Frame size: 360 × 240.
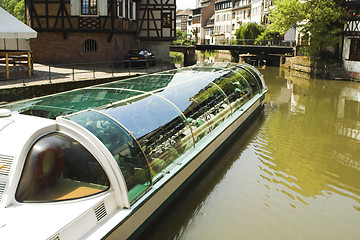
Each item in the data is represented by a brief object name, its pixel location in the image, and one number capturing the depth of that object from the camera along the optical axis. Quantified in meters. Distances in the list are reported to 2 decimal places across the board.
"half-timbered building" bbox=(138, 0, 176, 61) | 31.06
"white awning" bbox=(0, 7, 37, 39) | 15.14
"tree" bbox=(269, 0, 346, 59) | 29.84
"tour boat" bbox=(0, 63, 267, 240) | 4.30
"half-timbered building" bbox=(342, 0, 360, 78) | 28.83
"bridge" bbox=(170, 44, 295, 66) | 41.44
